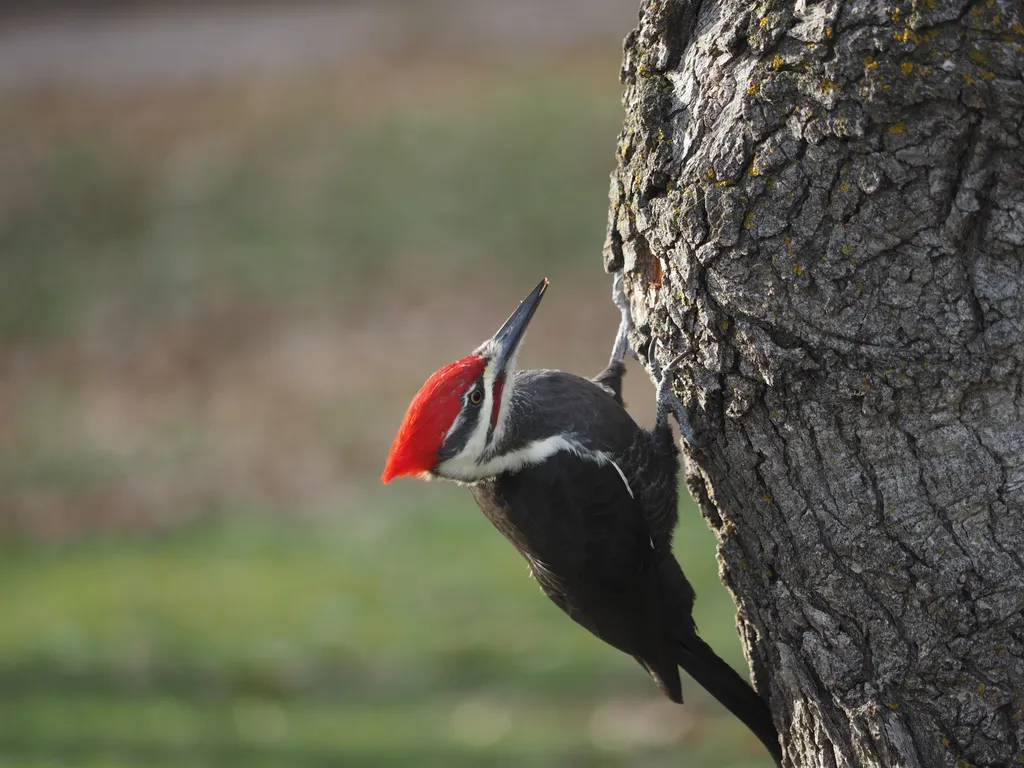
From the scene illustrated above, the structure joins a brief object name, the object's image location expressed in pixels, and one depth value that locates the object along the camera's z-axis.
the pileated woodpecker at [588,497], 6.64
